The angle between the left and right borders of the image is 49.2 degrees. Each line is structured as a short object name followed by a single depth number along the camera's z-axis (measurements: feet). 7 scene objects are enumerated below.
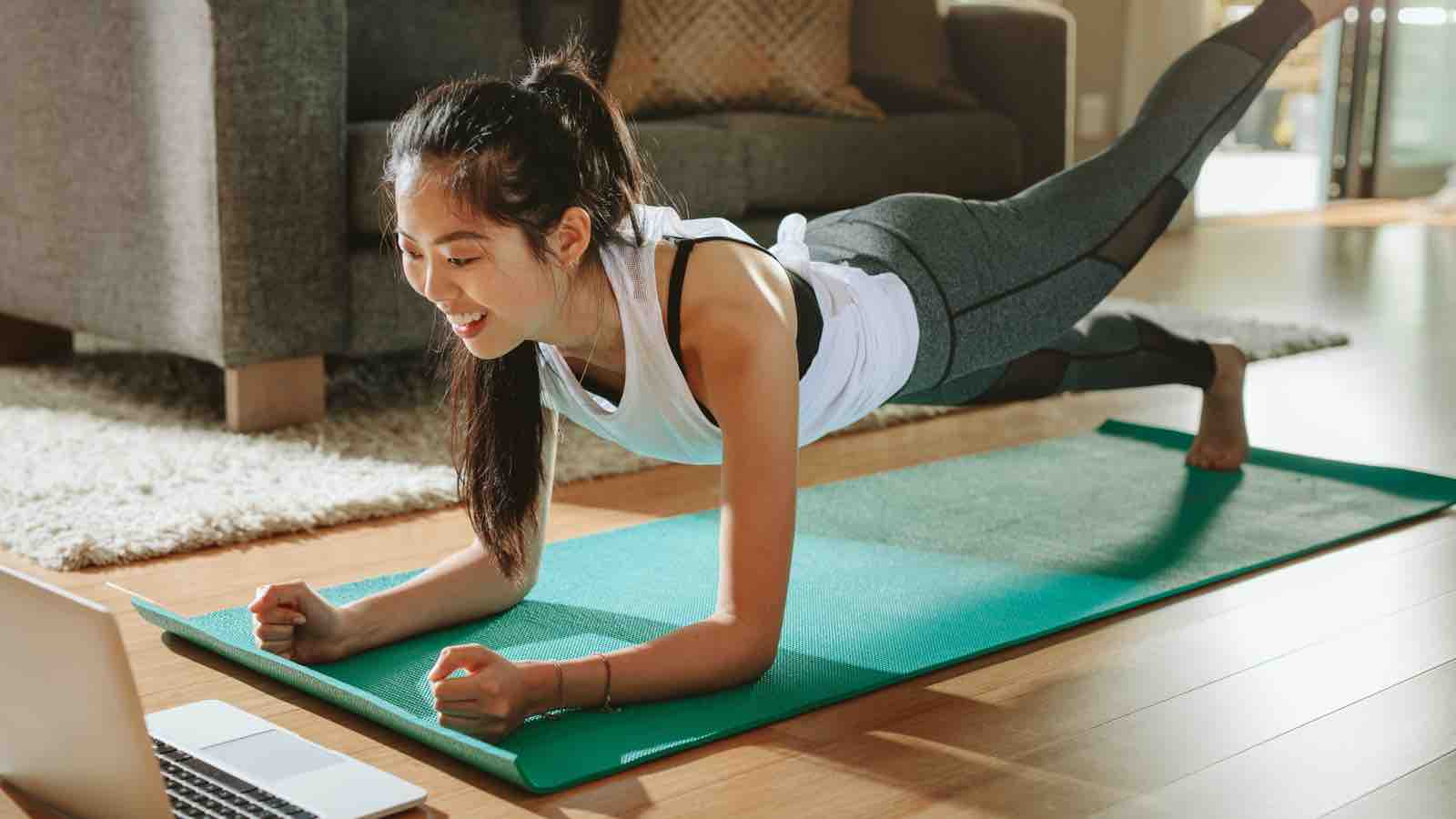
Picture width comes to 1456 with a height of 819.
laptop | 3.15
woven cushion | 9.80
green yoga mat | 4.13
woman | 3.95
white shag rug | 5.78
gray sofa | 7.16
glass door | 21.65
